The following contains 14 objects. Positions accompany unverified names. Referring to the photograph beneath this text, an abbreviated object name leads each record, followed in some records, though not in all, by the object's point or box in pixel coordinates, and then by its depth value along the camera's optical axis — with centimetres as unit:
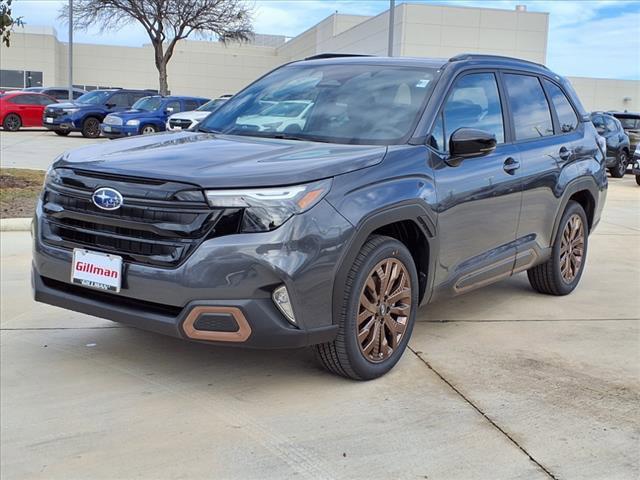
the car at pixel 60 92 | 3403
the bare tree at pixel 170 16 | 3619
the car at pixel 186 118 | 1878
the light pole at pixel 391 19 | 2345
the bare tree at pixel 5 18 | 995
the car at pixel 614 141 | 1862
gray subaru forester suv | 328
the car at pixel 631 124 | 2112
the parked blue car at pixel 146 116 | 2097
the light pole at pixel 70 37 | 3266
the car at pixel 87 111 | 2336
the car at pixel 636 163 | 1625
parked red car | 2528
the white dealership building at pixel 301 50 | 3809
